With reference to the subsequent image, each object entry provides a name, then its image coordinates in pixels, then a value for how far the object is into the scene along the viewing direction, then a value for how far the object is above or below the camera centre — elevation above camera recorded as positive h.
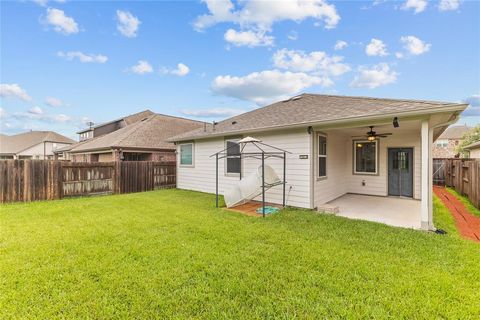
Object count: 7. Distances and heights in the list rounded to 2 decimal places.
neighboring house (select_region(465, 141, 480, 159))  14.15 +0.51
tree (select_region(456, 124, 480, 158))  26.86 +2.61
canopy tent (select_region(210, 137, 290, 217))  6.84 +0.09
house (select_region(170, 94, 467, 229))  5.23 +0.19
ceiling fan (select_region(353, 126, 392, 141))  7.57 +0.82
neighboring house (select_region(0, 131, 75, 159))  31.72 +2.30
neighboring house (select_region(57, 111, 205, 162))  13.46 +1.03
